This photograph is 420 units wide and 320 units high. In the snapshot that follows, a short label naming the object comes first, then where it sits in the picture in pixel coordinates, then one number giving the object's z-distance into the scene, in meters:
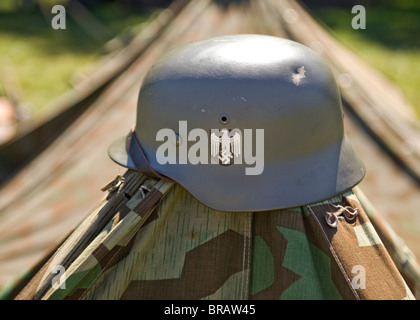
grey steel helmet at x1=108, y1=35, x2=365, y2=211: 1.11
